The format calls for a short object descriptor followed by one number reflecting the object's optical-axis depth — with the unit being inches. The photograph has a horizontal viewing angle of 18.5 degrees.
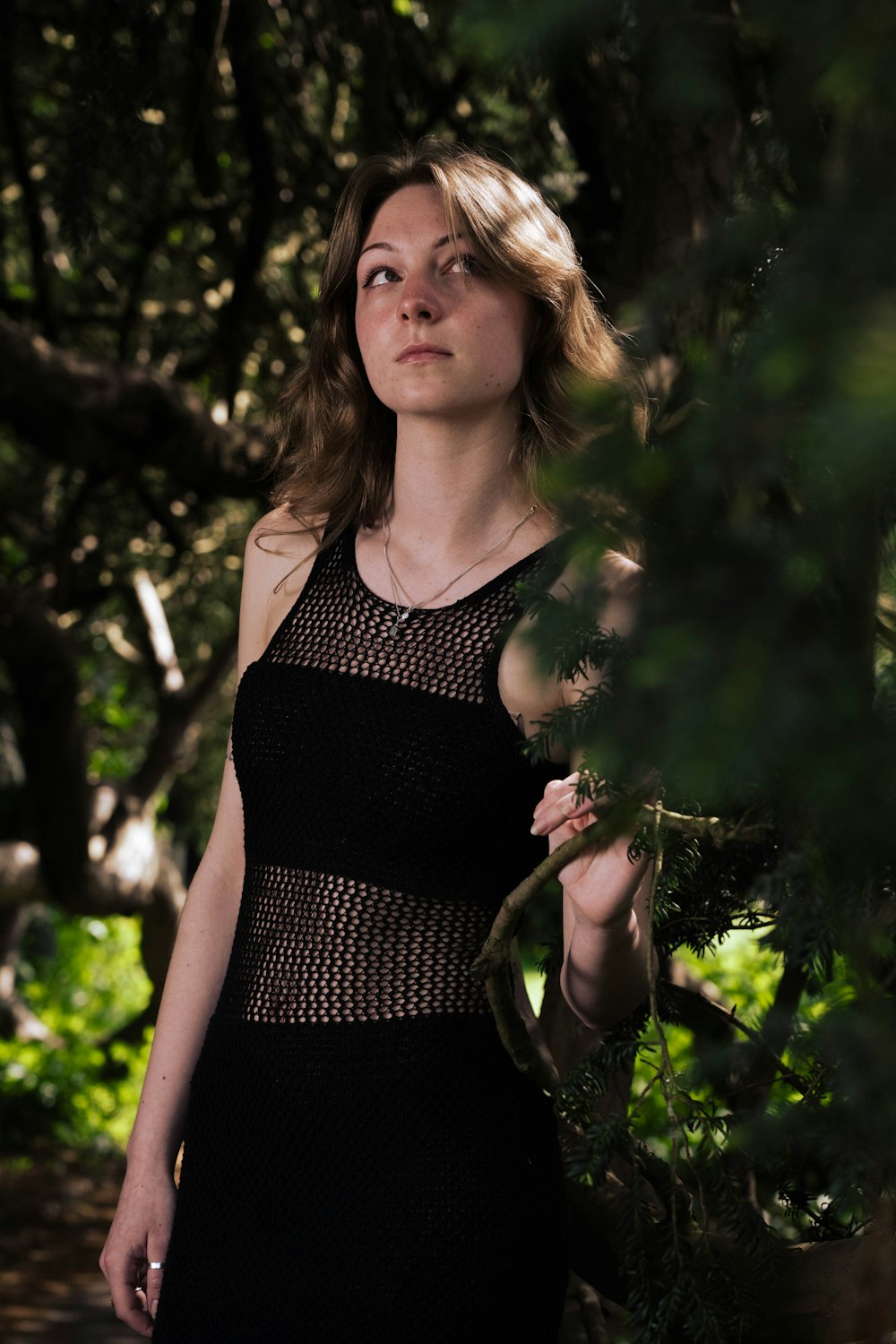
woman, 84.5
